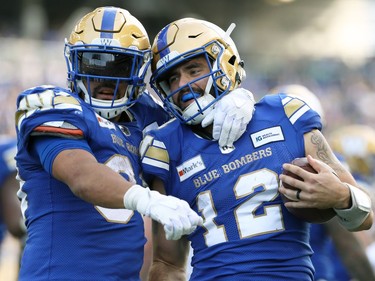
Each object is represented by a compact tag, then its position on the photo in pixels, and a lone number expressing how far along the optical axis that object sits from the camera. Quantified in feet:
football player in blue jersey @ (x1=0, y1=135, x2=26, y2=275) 38.58
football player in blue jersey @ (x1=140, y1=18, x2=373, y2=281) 22.30
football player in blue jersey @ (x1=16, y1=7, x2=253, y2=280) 19.83
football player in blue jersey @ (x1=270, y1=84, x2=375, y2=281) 32.17
